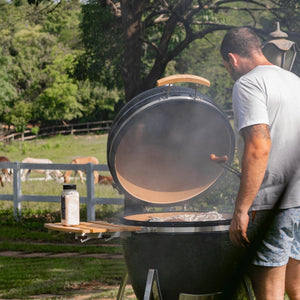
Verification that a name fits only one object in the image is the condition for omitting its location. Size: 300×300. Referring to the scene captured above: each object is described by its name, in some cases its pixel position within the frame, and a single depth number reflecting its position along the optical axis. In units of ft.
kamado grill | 15.55
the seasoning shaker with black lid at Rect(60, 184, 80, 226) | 16.52
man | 11.97
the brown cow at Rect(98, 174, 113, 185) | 75.71
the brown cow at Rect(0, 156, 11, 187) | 86.27
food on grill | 17.13
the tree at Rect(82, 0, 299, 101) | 35.32
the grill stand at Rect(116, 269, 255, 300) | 15.43
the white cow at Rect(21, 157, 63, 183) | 90.04
